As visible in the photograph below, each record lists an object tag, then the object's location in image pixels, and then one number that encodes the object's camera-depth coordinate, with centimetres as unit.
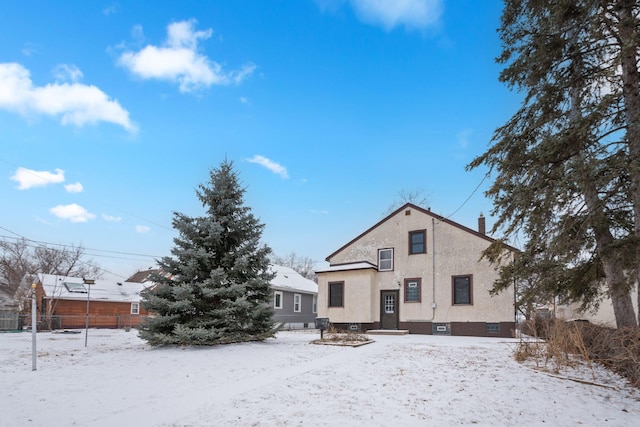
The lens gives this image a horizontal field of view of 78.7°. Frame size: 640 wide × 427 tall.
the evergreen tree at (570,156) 719
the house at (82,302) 3091
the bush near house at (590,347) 717
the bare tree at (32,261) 4000
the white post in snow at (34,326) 938
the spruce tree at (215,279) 1288
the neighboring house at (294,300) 3150
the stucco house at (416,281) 1997
